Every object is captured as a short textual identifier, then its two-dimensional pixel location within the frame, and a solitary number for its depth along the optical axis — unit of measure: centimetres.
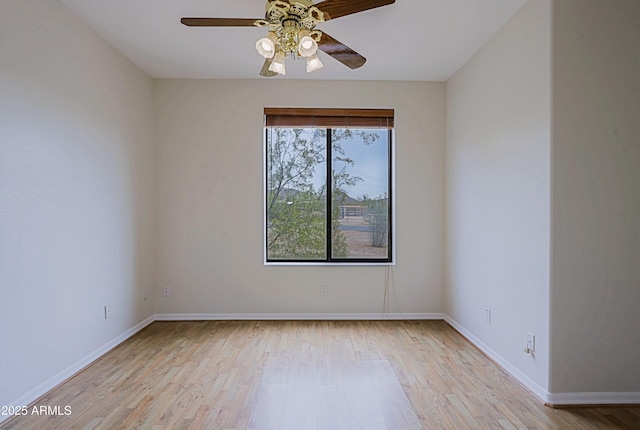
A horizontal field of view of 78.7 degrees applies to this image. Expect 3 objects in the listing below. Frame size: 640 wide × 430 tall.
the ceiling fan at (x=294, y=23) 213
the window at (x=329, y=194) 450
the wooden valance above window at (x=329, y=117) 436
